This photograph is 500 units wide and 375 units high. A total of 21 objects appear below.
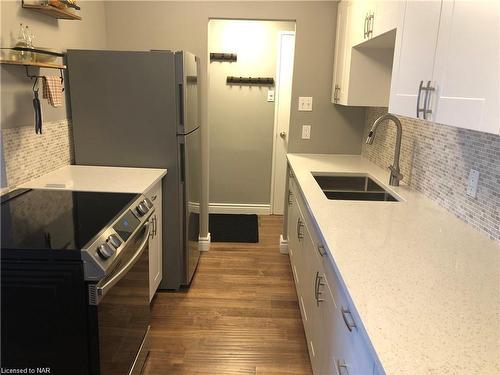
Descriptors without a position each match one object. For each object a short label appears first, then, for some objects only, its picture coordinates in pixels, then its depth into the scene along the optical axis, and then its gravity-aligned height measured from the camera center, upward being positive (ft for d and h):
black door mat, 13.03 -4.41
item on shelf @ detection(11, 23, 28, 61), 6.48 +0.70
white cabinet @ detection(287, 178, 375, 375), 3.76 -2.57
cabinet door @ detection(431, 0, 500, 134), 3.49 +0.37
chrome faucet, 7.59 -1.09
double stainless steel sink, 7.84 -1.77
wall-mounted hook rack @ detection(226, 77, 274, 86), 14.02 +0.59
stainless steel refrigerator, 8.43 -0.51
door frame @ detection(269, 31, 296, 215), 13.75 -0.68
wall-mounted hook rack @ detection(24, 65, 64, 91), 7.09 +0.24
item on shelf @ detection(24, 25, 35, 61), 6.64 +0.79
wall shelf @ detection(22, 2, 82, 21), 6.90 +1.39
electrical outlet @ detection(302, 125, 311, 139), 11.05 -0.86
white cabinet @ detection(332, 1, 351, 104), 9.36 +0.99
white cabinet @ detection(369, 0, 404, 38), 5.84 +1.33
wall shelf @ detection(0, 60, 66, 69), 6.18 +0.41
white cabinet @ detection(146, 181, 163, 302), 8.00 -3.01
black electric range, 4.68 -2.36
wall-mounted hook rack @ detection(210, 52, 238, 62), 13.83 +1.35
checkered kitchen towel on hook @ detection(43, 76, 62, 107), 7.21 +0.00
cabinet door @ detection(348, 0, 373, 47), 7.57 +1.61
